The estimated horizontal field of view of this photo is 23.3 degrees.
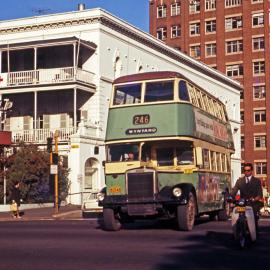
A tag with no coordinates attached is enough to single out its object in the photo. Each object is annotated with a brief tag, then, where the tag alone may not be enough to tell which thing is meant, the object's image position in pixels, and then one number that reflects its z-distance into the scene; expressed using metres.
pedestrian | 29.69
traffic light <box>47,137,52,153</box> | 33.19
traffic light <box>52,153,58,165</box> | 33.00
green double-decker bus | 18.30
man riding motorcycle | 13.91
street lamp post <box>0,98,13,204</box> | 46.71
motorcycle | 13.52
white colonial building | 44.25
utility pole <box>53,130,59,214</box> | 32.50
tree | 38.19
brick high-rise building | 83.56
